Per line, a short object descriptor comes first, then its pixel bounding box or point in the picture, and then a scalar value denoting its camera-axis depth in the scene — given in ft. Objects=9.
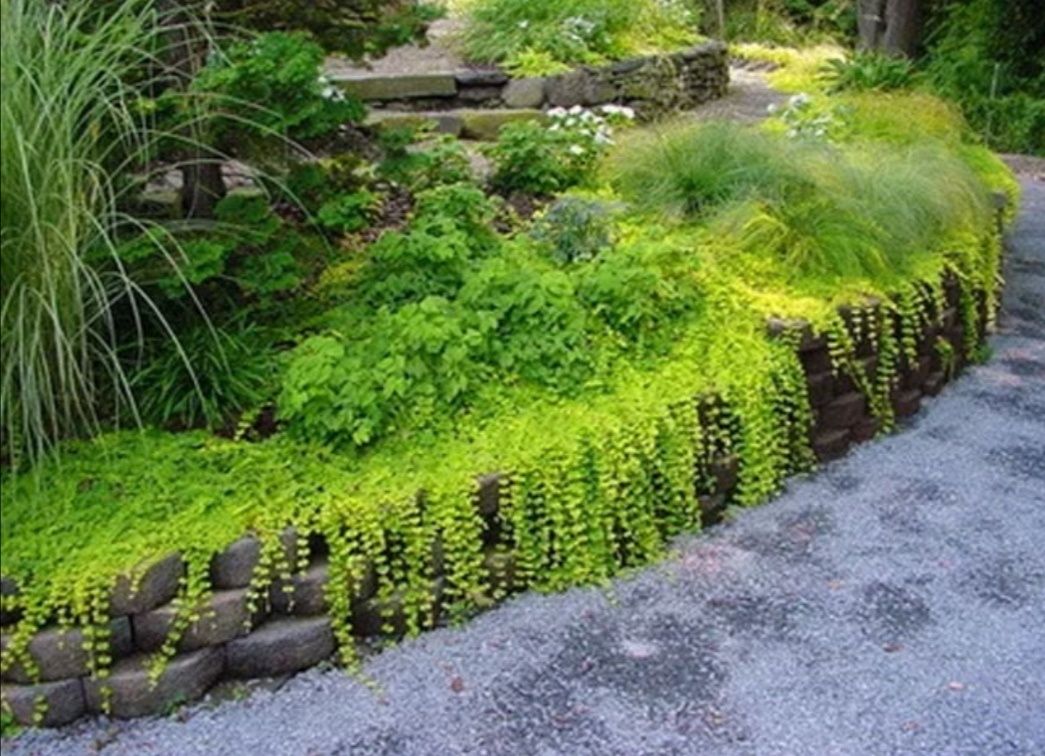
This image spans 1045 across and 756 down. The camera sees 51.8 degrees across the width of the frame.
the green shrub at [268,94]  8.84
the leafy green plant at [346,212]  9.82
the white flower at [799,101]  18.11
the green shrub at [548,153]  13.47
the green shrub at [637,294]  10.25
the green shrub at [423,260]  10.17
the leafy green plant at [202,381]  8.85
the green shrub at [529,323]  9.57
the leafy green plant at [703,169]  12.61
